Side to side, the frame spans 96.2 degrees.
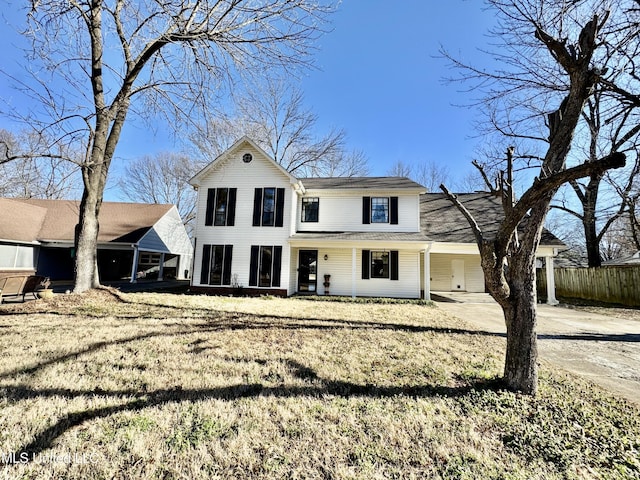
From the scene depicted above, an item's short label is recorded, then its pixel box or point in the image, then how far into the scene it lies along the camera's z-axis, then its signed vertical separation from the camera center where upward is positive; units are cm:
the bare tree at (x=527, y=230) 361 +64
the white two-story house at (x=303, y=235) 1348 +196
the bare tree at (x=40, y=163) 686 +270
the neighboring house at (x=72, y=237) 1620 +203
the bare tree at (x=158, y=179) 2955 +949
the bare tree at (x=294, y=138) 2331 +1163
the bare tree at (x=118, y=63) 697 +606
